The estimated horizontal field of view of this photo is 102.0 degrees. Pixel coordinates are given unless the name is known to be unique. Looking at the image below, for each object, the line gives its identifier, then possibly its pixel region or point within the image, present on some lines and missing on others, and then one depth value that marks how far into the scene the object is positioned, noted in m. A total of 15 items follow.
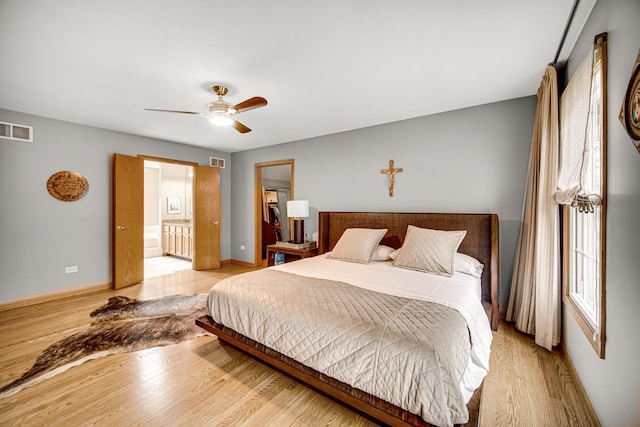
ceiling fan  2.51
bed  1.36
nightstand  4.25
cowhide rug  2.15
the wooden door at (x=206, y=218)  5.36
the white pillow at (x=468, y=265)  2.69
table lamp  4.33
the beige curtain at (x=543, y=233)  2.33
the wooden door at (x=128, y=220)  4.19
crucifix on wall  3.80
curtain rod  1.64
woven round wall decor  3.73
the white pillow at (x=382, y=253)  3.27
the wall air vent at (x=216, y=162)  5.69
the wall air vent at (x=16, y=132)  3.35
